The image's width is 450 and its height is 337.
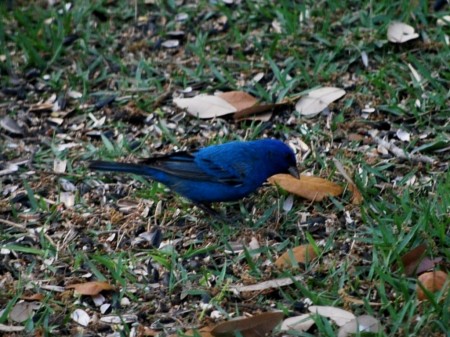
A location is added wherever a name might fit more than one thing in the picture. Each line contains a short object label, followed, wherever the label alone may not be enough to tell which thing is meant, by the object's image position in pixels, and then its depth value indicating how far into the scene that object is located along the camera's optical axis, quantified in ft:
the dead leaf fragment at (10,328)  27.17
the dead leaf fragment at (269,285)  27.53
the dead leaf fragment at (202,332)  25.57
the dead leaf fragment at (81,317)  27.66
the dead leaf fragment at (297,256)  28.53
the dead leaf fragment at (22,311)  27.68
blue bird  31.63
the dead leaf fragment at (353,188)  31.17
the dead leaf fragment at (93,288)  28.35
